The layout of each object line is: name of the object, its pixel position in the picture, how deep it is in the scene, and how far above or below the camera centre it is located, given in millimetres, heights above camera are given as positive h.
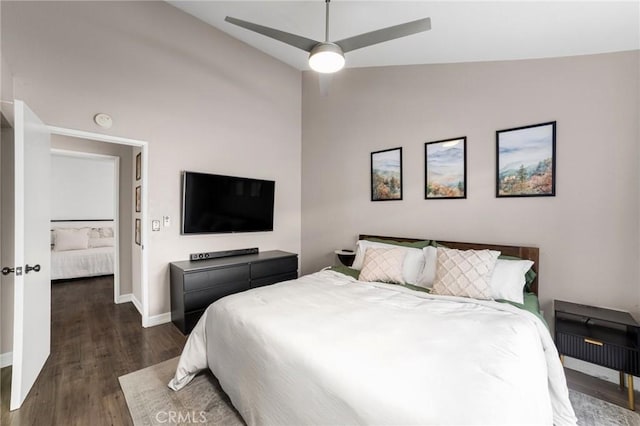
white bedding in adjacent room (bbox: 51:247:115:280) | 5164 -1003
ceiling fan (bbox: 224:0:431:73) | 2037 +1320
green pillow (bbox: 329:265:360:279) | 3111 -685
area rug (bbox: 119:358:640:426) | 1812 -1349
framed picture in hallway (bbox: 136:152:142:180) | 3580 +595
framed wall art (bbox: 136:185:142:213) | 3668 +179
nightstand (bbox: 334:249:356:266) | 3900 -639
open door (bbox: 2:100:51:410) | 1902 -322
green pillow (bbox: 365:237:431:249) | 3188 -371
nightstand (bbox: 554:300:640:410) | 1948 -924
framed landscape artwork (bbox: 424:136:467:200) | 3141 +505
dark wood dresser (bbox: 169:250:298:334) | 3102 -842
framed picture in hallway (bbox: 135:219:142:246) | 3622 -296
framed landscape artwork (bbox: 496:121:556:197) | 2604 +502
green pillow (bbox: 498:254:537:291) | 2623 -609
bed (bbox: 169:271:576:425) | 1104 -719
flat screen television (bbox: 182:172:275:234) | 3518 +107
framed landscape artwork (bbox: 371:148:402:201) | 3652 +501
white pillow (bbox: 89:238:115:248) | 6086 -692
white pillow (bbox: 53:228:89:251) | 5633 -594
